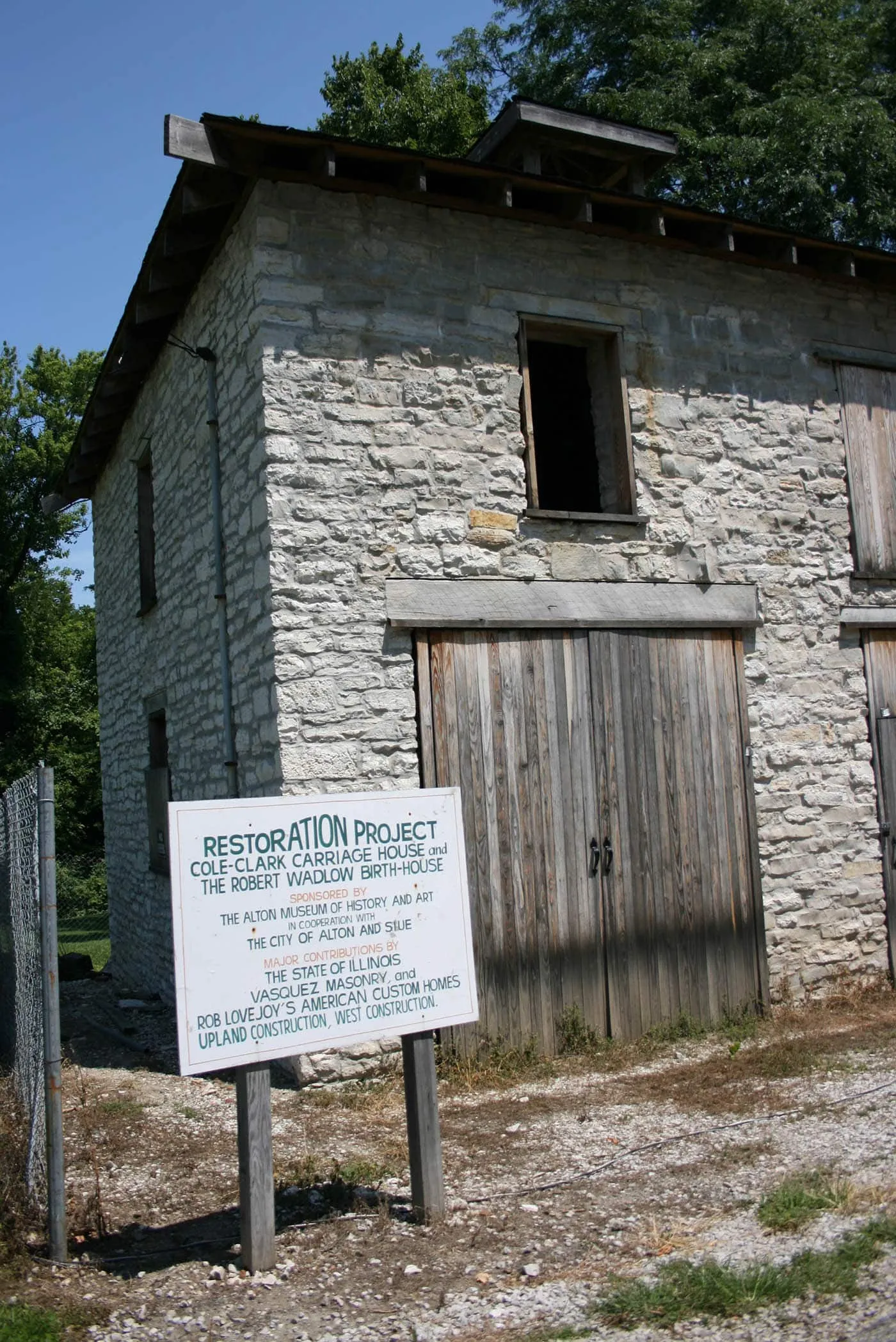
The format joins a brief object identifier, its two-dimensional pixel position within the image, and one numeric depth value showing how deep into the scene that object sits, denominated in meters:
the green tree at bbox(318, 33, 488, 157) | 18.97
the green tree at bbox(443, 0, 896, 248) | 15.32
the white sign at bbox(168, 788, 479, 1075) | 4.15
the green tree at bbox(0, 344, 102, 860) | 27.39
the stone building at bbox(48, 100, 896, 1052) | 7.07
